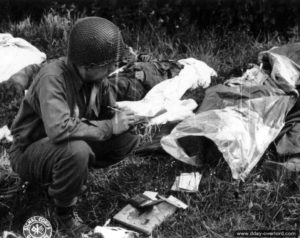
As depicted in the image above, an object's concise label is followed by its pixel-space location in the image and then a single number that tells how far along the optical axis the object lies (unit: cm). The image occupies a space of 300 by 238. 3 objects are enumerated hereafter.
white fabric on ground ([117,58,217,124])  430
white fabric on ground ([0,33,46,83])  501
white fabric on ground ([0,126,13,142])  420
